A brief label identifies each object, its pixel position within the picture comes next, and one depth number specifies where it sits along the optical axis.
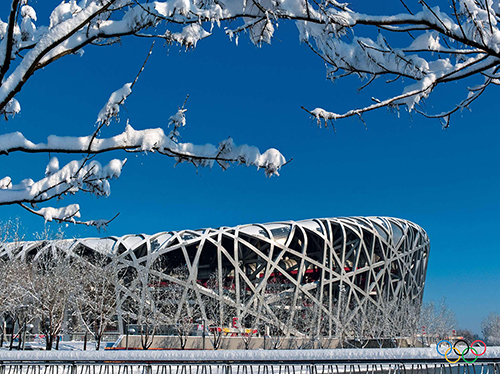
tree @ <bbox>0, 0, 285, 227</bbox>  4.62
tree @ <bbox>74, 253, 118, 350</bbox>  33.53
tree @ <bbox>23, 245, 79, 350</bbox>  30.41
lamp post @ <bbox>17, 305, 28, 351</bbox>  33.34
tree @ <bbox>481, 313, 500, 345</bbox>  95.91
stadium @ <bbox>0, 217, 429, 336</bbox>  45.84
